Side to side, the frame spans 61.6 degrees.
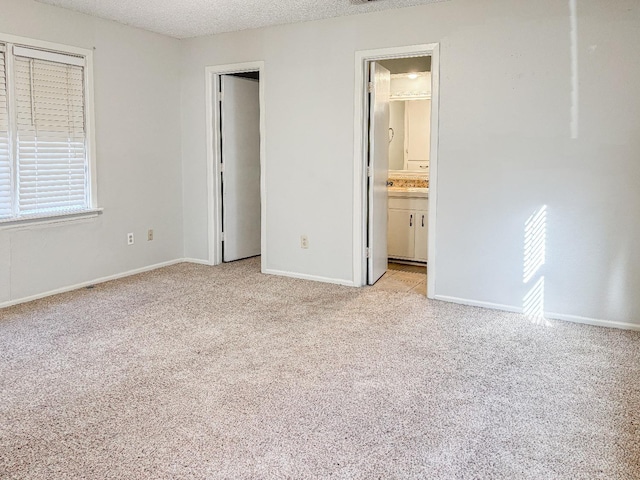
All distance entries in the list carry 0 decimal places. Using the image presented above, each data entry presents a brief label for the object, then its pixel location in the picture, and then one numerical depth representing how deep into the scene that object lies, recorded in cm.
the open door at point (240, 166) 573
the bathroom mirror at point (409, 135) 626
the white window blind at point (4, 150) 401
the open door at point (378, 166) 473
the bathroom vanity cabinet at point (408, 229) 581
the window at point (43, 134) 408
